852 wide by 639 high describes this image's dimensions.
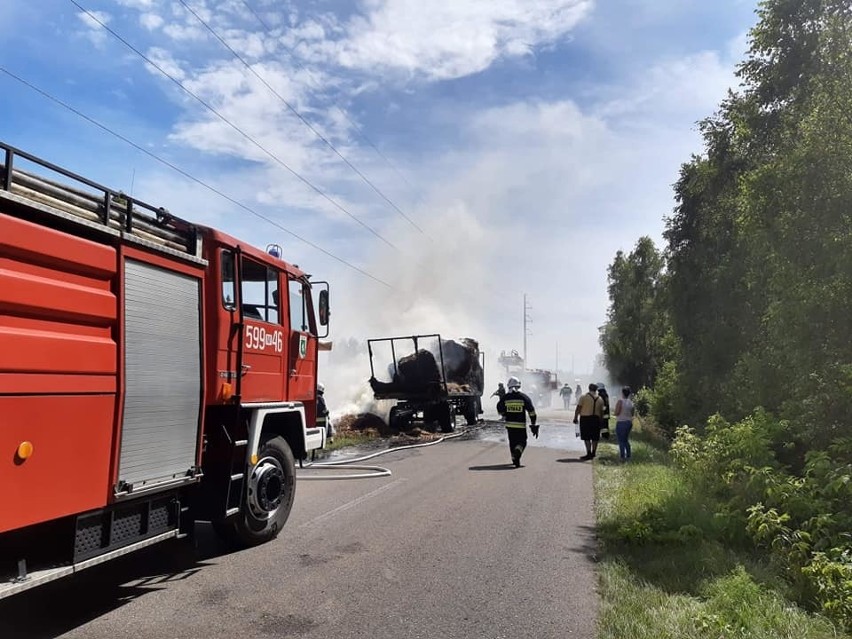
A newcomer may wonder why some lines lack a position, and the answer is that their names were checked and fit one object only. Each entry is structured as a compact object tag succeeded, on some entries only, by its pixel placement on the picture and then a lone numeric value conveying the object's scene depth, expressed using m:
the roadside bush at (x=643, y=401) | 26.13
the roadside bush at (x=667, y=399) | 18.64
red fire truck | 3.77
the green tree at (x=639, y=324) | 29.11
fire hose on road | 10.95
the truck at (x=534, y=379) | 41.76
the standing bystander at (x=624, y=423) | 13.21
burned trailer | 20.58
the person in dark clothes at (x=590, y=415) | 13.50
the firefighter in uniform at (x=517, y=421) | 12.22
